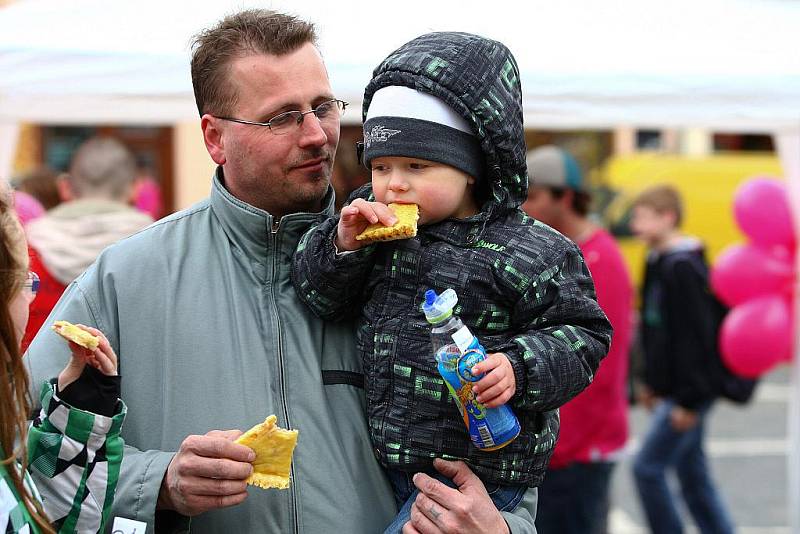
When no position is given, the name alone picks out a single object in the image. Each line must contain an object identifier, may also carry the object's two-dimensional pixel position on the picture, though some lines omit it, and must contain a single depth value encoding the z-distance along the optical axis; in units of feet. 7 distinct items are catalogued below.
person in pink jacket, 28.93
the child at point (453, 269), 12.89
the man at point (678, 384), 36.77
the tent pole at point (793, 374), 30.40
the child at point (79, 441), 12.28
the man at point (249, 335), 13.08
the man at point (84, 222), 26.93
